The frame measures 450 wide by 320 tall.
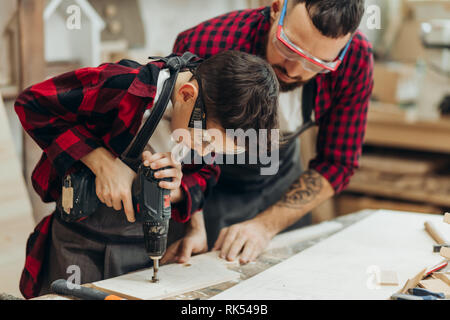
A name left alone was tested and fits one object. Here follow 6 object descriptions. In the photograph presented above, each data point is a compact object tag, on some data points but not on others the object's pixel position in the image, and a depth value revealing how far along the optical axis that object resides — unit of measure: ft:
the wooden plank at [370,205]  10.93
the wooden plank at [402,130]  10.76
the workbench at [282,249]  4.19
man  4.63
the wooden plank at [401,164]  11.05
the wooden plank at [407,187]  10.71
